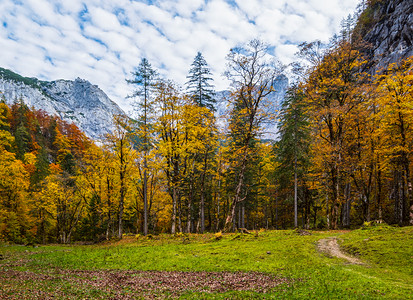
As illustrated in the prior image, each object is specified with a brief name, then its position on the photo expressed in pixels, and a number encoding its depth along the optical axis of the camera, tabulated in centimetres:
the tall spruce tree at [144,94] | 2600
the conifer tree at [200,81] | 3112
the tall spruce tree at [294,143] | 3039
